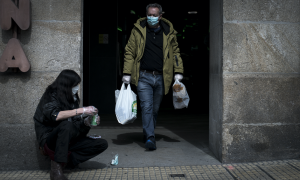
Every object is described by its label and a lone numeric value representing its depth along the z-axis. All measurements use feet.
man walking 15.40
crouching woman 10.89
